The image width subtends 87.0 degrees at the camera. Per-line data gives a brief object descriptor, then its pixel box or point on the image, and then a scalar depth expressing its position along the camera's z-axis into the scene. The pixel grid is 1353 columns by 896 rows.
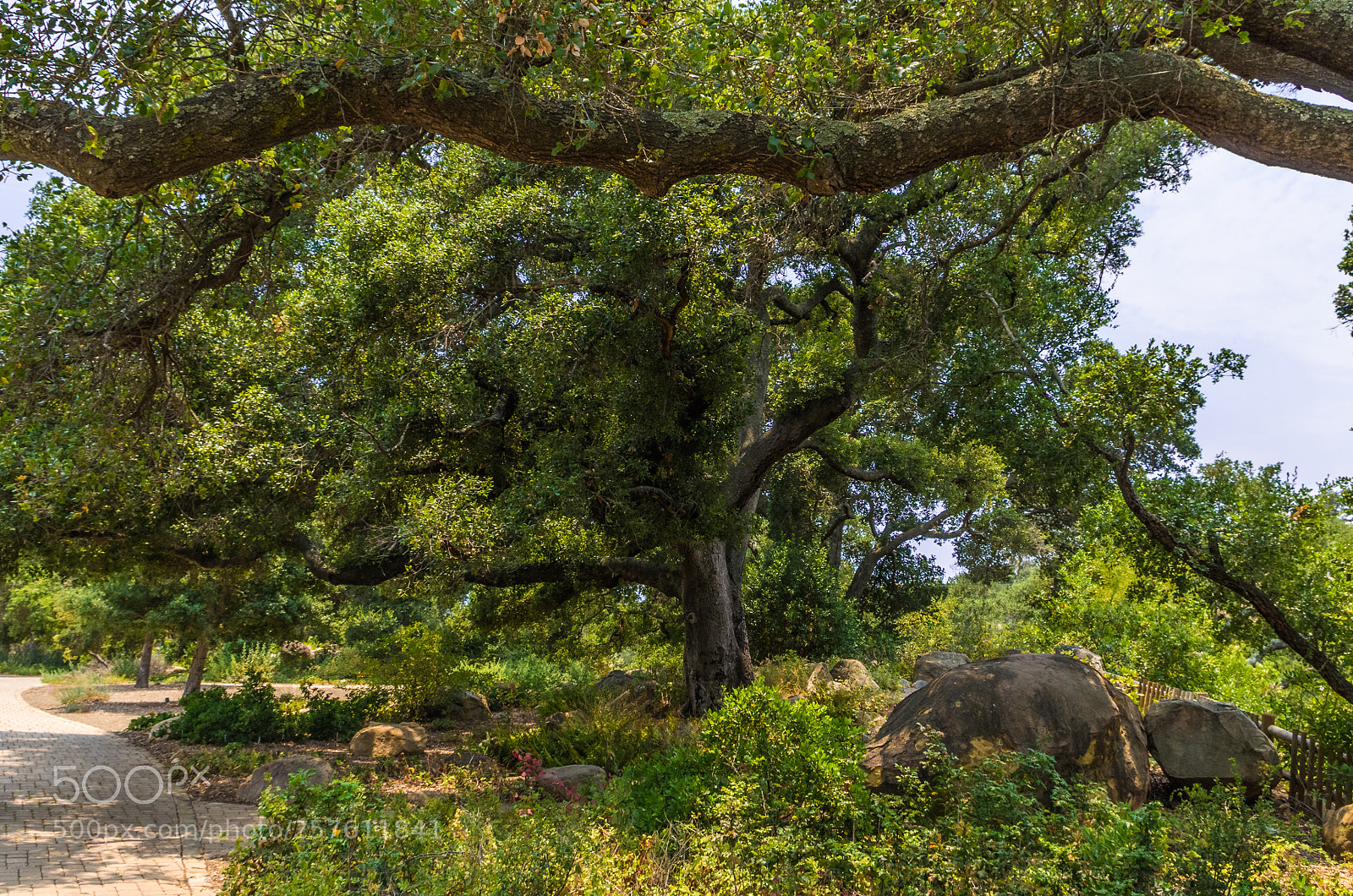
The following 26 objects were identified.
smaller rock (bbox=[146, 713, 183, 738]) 11.37
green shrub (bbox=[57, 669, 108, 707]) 18.73
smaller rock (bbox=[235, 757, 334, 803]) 7.44
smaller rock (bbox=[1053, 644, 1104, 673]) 10.75
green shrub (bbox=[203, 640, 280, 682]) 23.83
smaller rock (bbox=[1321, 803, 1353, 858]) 6.42
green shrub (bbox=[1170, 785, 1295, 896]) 3.71
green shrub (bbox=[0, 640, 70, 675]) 31.19
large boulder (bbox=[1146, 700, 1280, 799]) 7.64
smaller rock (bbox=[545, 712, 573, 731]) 11.52
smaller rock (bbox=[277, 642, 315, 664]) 26.31
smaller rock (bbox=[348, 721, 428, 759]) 10.45
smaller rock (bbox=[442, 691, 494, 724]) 13.84
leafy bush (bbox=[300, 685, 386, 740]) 11.81
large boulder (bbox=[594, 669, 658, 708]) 13.41
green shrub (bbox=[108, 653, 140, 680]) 26.25
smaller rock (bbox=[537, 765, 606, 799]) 7.50
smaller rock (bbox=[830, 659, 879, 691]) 13.35
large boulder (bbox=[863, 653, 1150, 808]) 6.63
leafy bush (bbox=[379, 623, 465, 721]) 13.40
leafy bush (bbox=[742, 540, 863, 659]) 16.95
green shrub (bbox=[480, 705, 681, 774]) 9.41
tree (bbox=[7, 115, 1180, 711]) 7.75
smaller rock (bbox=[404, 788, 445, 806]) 7.73
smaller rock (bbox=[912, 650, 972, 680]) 14.45
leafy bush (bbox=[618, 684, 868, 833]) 4.77
